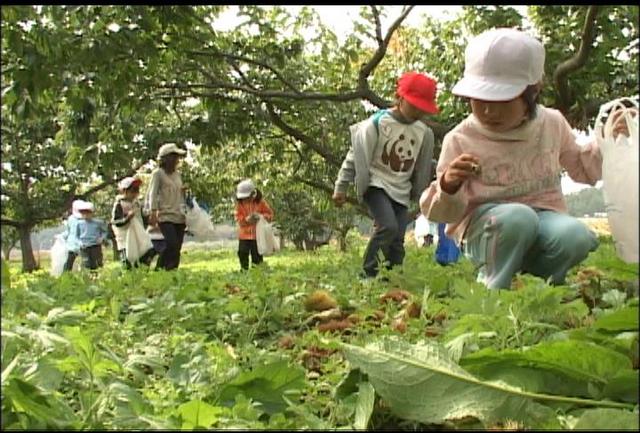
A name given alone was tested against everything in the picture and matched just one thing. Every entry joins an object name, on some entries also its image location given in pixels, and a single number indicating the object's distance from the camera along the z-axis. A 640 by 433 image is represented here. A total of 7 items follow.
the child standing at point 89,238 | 8.65
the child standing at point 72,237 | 8.65
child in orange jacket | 8.31
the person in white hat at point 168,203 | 6.68
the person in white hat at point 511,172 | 2.48
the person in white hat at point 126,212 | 7.29
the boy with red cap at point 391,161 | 4.59
